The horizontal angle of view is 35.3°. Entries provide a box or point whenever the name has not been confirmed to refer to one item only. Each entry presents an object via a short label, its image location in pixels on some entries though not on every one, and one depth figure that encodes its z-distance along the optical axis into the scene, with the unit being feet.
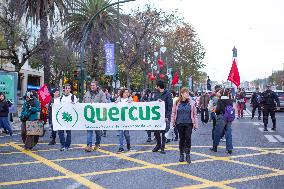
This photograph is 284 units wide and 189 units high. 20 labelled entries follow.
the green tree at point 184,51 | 175.32
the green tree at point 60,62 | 161.48
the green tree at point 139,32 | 118.64
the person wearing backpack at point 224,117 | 36.50
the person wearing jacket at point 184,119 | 31.50
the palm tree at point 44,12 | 84.12
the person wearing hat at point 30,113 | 38.99
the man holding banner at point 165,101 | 36.45
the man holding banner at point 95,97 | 37.91
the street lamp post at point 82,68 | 74.69
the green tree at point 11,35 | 91.86
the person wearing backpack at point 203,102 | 67.31
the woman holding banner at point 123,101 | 36.60
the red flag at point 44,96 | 50.79
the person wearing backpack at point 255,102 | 77.87
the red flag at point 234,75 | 53.72
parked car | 107.88
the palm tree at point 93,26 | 107.24
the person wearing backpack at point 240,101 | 80.77
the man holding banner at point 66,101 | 38.01
